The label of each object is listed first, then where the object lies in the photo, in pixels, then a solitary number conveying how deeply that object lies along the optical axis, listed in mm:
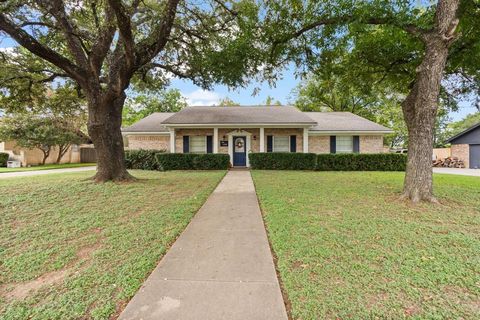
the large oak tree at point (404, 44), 5855
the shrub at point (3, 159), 21142
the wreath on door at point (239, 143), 16672
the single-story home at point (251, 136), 16016
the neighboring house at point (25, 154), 21703
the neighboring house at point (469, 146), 18719
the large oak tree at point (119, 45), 7367
